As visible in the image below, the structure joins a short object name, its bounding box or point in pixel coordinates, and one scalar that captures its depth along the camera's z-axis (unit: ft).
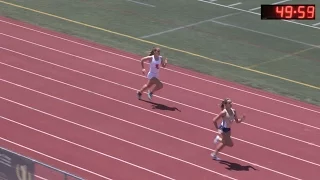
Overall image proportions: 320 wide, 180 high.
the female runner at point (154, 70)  73.87
